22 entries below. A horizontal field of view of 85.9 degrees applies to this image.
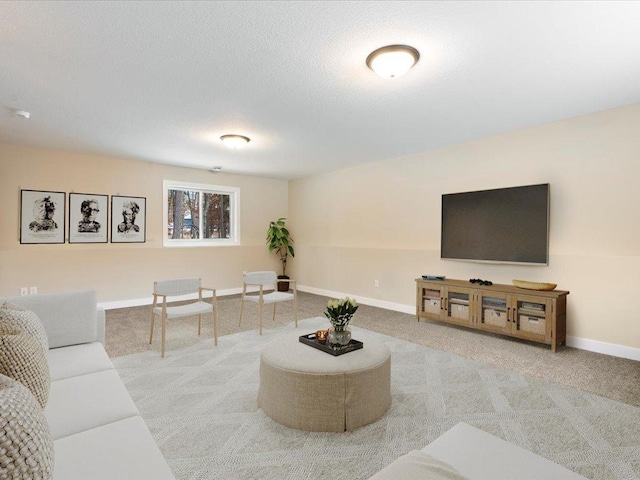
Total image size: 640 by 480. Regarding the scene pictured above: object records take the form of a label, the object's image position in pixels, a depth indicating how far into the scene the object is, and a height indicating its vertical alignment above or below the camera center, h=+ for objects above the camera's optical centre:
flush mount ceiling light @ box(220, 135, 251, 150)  4.38 +1.29
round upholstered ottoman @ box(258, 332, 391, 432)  2.09 -0.93
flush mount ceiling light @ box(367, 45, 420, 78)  2.41 +1.32
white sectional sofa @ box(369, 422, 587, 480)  0.99 -0.77
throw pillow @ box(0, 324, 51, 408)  1.40 -0.53
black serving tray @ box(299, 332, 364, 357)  2.34 -0.74
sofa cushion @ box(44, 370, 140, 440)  1.46 -0.78
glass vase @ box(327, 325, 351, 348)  2.45 -0.68
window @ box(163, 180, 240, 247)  6.50 +0.51
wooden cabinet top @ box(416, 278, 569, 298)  3.65 -0.52
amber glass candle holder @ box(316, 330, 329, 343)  2.52 -0.70
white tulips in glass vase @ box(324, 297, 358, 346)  2.42 -0.54
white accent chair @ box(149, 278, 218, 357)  3.46 -0.60
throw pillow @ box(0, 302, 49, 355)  1.78 -0.45
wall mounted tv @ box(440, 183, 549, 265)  3.95 +0.23
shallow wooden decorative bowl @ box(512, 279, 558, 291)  3.75 -0.46
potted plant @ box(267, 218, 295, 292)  7.59 -0.03
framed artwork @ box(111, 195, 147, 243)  5.76 +0.34
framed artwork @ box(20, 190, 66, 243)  5.02 +0.33
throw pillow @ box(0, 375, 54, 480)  0.77 -0.48
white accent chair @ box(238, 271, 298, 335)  4.27 -0.60
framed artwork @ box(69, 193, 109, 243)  5.39 +0.34
